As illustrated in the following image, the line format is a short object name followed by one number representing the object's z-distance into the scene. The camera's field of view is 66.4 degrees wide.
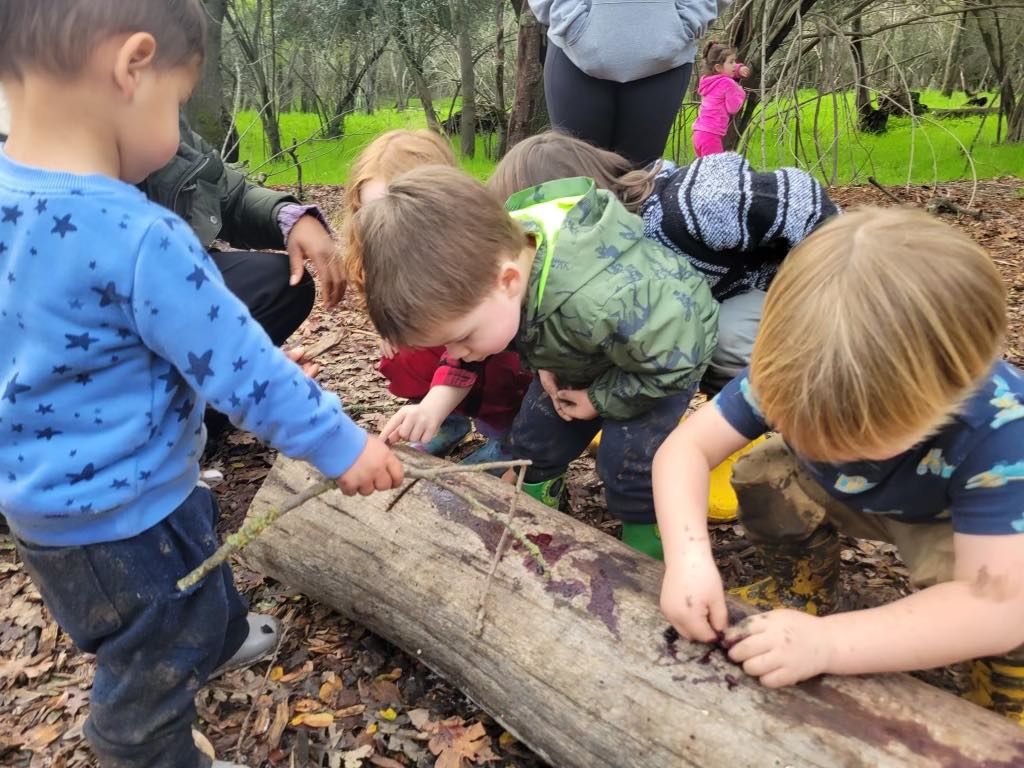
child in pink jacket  6.41
